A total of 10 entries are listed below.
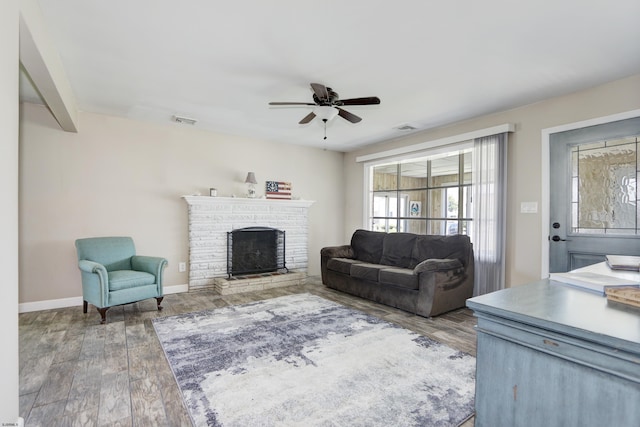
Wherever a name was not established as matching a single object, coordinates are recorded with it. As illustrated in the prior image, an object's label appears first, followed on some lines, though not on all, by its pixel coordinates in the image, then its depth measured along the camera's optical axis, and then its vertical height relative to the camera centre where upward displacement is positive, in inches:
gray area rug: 72.4 -46.5
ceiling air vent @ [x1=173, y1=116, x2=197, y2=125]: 170.2 +50.6
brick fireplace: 187.9 -10.1
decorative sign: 216.6 +15.1
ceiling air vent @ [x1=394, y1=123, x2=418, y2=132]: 180.9 +50.1
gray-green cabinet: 28.9 -15.6
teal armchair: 131.3 -28.4
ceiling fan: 114.0 +41.8
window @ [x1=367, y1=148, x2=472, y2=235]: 186.7 +11.8
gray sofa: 141.2 -30.0
